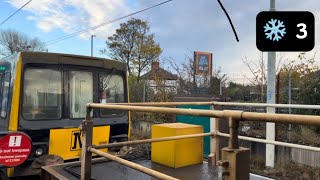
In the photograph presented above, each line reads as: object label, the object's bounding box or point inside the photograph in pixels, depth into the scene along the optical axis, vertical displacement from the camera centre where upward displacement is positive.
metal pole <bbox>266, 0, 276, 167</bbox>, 5.44 +0.01
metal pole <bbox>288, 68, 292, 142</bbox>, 6.03 -0.87
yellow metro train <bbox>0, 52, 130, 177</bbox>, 3.36 -0.13
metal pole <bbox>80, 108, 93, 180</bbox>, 2.26 -0.51
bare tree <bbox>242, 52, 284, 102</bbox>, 7.94 +0.37
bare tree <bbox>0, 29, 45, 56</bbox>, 31.16 +6.10
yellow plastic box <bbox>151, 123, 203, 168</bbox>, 2.84 -0.65
